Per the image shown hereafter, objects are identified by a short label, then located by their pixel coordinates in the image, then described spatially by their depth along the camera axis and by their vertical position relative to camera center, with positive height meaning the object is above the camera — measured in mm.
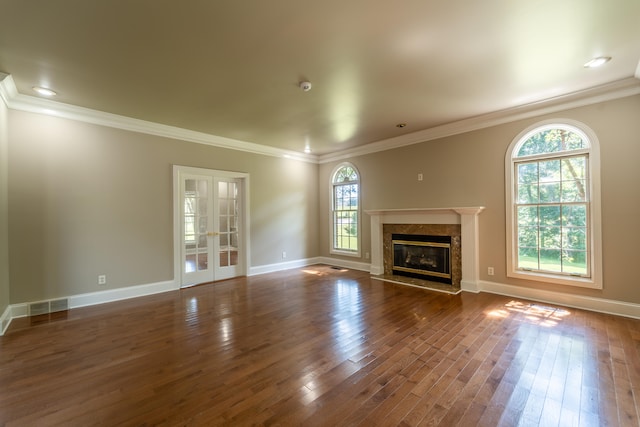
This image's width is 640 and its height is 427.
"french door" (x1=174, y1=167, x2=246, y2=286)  4902 -187
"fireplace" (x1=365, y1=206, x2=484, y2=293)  4461 -356
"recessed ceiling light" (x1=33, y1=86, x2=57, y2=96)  3254 +1556
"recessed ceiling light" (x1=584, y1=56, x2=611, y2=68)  2744 +1536
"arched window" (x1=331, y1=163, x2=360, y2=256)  6391 +105
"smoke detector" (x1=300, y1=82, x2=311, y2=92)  3121 +1500
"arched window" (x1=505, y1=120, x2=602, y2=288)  3562 +92
